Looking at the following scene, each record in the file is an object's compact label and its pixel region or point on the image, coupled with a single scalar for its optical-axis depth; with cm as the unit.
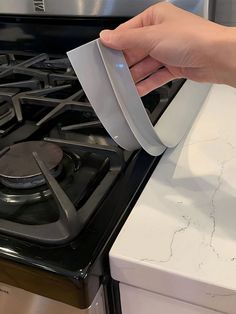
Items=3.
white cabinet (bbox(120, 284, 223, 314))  45
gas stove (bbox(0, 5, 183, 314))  43
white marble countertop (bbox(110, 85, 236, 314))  41
